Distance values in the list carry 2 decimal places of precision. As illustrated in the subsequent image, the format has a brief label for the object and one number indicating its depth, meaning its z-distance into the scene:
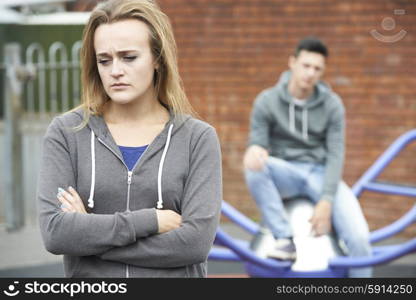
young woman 4.73
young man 10.41
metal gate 17.02
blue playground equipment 10.18
